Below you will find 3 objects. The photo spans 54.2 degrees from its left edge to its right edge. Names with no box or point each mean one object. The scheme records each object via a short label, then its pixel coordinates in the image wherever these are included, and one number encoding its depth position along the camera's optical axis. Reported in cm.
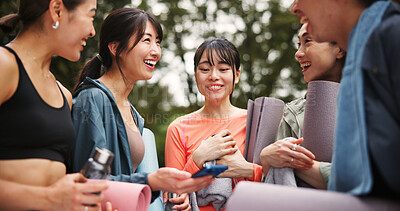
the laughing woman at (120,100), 254
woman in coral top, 305
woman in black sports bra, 191
